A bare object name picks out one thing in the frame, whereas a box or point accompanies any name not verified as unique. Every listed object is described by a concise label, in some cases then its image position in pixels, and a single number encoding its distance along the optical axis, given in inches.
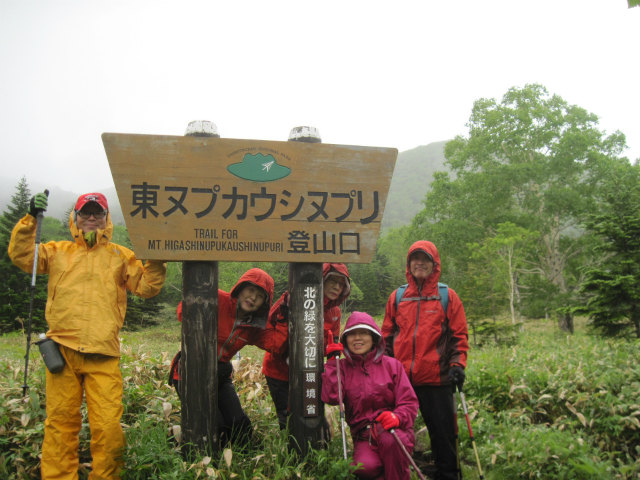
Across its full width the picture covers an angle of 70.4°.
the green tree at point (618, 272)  354.0
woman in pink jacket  141.5
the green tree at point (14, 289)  837.2
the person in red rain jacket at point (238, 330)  162.7
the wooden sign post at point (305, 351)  152.3
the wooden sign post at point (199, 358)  146.5
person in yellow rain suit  139.0
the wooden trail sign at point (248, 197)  146.5
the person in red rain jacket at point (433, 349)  162.1
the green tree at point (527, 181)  985.5
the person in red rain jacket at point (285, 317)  173.2
